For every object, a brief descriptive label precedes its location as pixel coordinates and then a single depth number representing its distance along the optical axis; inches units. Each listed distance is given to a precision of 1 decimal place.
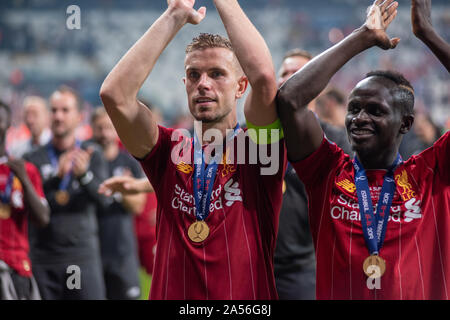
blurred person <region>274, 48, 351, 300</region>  334.0
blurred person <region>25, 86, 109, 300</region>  419.2
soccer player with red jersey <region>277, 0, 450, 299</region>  199.6
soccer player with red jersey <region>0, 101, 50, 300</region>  358.3
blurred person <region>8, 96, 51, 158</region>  652.7
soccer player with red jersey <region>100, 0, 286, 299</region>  204.1
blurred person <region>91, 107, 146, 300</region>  498.3
